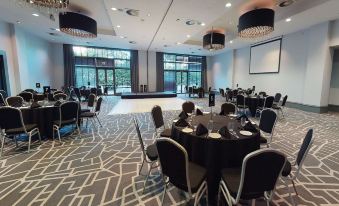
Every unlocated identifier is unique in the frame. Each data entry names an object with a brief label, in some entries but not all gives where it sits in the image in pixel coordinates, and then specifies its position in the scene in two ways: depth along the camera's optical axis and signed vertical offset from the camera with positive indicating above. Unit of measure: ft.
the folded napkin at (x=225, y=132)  7.18 -2.12
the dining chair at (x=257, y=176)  4.96 -2.87
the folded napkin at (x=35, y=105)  13.72 -1.94
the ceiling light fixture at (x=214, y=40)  22.16 +5.28
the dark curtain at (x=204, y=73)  57.11 +2.81
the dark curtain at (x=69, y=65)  42.01 +3.77
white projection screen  33.06 +4.98
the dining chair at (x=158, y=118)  10.82 -2.54
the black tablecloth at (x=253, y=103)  22.63 -2.75
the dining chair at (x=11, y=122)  11.44 -2.80
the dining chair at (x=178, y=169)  5.50 -2.99
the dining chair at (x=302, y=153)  6.51 -2.78
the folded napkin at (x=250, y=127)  8.05 -2.13
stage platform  43.19 -3.50
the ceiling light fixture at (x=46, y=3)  11.66 +5.31
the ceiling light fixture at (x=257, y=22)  15.17 +5.37
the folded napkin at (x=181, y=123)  8.87 -2.13
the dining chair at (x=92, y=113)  17.13 -3.22
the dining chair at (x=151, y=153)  8.31 -3.54
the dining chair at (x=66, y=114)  13.89 -2.74
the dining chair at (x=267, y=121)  10.78 -2.56
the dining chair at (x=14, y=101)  17.06 -2.01
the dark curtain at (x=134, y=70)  49.01 +3.18
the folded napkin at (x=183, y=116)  10.25 -2.06
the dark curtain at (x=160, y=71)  51.78 +3.10
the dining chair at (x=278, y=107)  22.17 -3.26
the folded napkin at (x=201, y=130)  7.50 -2.12
